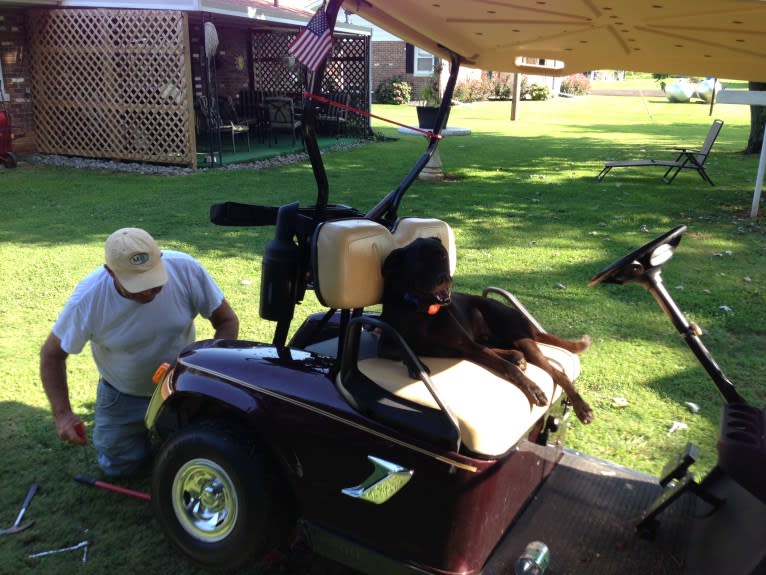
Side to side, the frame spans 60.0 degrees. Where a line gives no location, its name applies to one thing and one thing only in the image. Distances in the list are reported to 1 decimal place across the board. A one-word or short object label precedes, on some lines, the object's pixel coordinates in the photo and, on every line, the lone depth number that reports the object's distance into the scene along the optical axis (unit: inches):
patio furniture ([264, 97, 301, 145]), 606.9
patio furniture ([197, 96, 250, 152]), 482.3
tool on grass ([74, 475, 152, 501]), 114.0
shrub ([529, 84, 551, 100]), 1339.8
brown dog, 92.4
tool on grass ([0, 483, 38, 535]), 106.7
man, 111.2
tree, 568.7
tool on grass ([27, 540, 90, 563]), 101.7
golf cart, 81.2
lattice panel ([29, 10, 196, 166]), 445.1
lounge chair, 420.5
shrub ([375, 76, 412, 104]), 1085.1
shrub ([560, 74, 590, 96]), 1605.6
